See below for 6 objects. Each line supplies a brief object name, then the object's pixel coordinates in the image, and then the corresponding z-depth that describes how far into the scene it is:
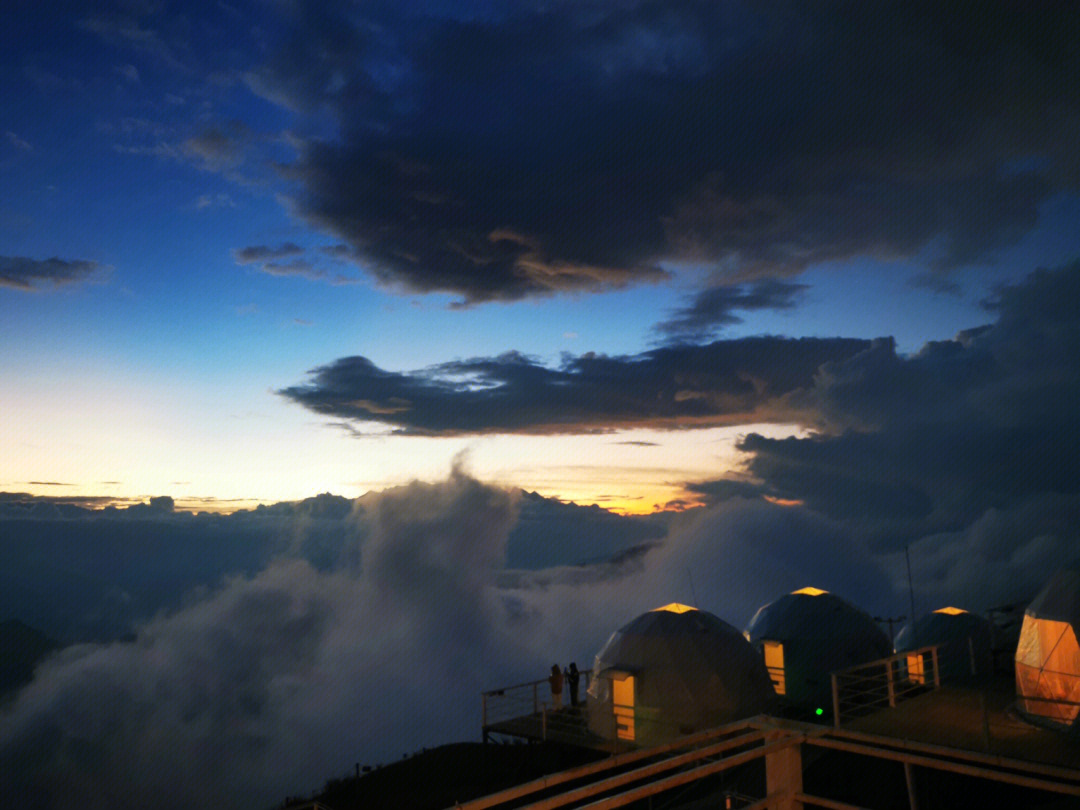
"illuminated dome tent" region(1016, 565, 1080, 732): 13.78
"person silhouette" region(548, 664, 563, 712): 24.88
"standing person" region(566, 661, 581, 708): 25.19
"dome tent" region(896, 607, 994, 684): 28.23
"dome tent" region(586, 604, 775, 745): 21.45
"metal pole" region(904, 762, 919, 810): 6.78
